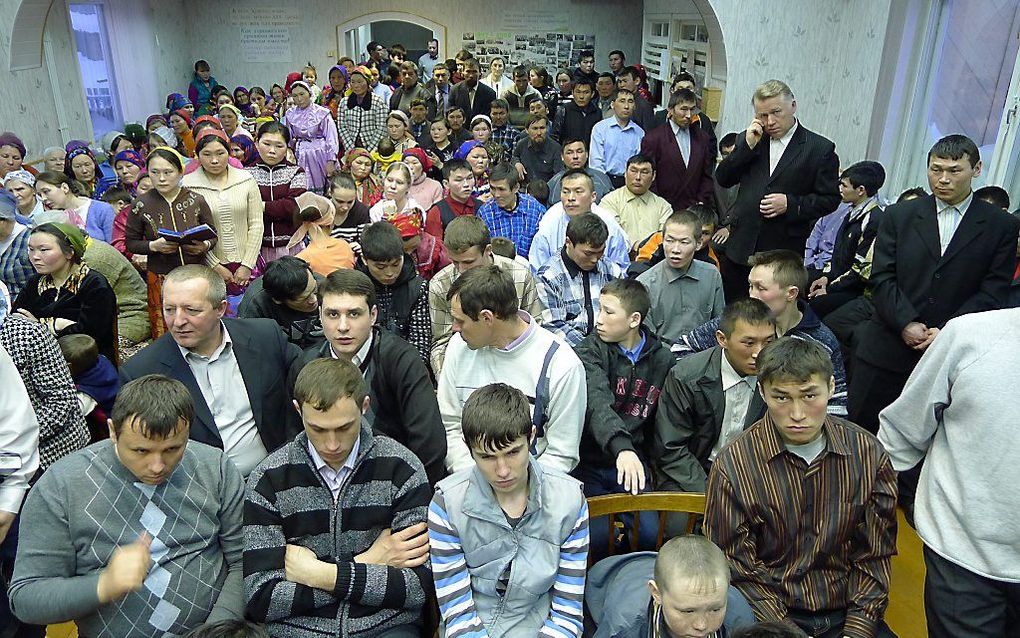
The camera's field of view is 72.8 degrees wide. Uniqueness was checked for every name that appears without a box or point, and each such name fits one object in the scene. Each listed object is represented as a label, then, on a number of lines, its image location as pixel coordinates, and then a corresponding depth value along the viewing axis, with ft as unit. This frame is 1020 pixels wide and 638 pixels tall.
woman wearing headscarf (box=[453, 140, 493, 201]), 17.62
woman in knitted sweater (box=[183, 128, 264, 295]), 13.44
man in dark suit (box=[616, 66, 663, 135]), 22.82
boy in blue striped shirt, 6.20
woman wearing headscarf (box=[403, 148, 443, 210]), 17.51
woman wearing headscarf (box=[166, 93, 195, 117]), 33.92
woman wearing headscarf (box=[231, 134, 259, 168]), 22.94
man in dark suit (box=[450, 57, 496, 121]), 26.21
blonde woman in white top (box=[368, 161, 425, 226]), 14.80
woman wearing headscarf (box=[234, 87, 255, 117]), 34.12
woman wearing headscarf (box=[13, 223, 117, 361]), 10.13
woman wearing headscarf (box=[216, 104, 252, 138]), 26.91
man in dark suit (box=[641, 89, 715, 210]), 17.28
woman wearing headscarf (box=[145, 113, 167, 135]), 26.91
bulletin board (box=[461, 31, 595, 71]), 39.47
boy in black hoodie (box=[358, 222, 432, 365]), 10.41
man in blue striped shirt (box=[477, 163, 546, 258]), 14.60
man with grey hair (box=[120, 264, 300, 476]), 7.66
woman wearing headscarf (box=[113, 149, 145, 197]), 19.04
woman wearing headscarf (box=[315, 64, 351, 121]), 24.86
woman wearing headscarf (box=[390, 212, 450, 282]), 12.93
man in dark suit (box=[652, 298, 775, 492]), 8.04
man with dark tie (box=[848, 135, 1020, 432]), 9.78
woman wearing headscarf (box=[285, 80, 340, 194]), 22.47
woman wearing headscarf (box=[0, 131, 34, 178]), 18.01
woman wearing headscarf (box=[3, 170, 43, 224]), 15.38
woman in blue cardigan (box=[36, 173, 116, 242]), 15.52
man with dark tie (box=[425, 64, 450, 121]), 28.27
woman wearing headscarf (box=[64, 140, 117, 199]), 19.04
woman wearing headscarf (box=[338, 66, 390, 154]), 23.43
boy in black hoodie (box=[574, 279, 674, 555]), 8.62
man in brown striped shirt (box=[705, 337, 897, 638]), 6.43
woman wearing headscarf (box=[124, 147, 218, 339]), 12.65
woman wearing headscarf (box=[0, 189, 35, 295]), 11.83
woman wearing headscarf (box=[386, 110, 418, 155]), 20.66
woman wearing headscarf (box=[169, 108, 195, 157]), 27.90
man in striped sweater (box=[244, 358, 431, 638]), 6.23
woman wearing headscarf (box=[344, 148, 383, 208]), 17.92
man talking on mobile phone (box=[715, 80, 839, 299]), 12.71
